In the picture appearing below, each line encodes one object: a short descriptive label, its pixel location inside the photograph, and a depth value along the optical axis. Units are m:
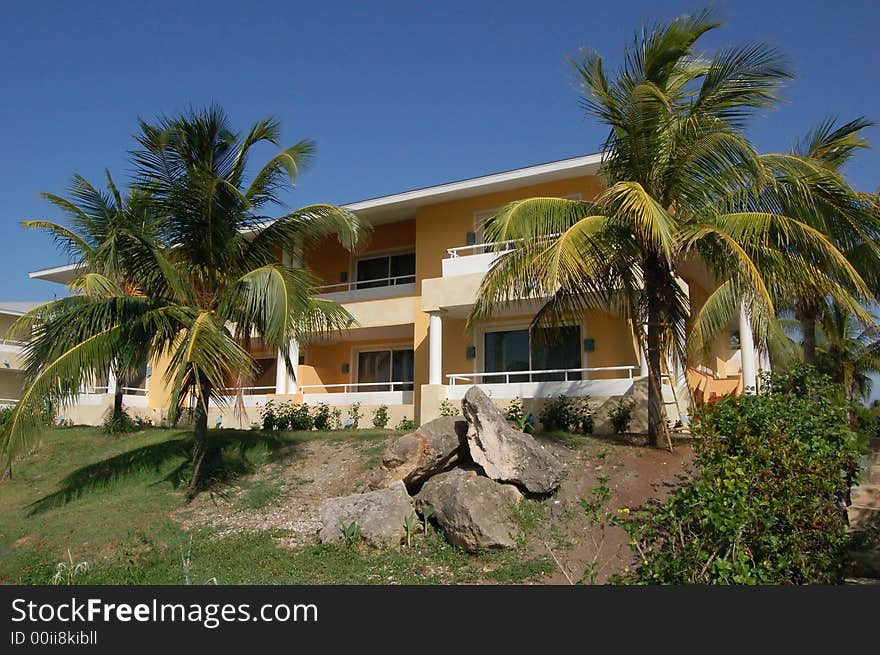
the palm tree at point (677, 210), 11.52
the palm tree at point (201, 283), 12.59
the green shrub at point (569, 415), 16.47
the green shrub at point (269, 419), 20.83
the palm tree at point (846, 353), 26.90
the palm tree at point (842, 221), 12.20
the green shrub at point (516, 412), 16.09
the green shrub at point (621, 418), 15.94
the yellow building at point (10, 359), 32.84
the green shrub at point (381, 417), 20.28
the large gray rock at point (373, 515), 10.73
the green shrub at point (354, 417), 20.55
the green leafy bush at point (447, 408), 18.34
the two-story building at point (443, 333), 18.55
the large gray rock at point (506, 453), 11.55
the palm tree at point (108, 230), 13.29
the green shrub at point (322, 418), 20.53
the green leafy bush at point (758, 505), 5.11
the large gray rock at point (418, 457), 12.35
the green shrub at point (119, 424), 21.02
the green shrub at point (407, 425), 19.50
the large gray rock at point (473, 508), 10.31
